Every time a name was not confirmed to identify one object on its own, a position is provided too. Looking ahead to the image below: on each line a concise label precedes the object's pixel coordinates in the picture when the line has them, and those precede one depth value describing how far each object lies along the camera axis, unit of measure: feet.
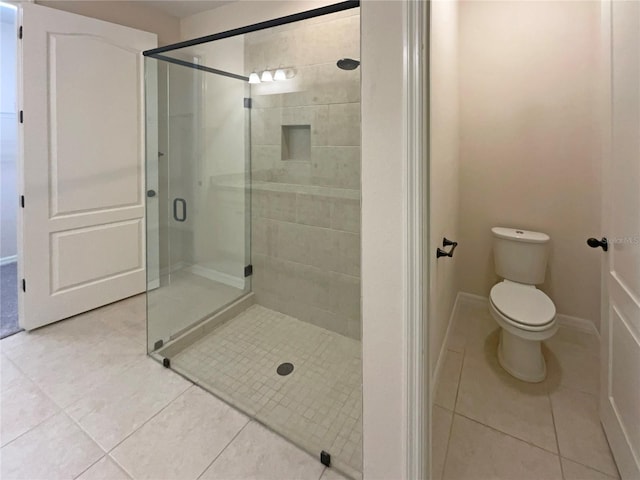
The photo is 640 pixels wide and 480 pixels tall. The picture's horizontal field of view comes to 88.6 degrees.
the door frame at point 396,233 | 3.07
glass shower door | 8.05
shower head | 5.86
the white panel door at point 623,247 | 3.83
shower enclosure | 5.64
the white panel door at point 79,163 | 7.58
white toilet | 6.05
